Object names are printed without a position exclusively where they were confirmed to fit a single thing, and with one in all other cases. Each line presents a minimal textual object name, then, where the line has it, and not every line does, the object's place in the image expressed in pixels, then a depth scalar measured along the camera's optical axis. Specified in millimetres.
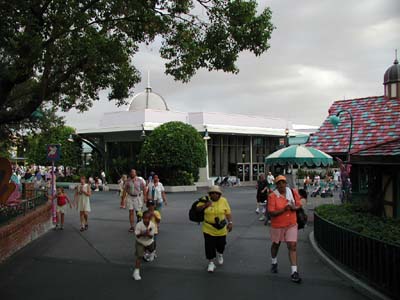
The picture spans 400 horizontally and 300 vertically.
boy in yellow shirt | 7941
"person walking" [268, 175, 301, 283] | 7160
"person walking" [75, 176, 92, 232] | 12828
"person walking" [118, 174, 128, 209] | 13085
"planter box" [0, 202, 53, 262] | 9125
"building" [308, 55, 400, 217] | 10398
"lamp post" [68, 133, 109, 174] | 38053
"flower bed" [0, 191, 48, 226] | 9888
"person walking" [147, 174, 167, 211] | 12406
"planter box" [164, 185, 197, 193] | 30672
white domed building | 36750
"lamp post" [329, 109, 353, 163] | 14336
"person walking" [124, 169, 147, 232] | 12211
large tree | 8016
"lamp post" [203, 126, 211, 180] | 34872
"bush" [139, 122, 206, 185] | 30562
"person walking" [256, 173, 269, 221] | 14617
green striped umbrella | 15000
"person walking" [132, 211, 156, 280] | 7525
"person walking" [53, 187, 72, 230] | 13234
